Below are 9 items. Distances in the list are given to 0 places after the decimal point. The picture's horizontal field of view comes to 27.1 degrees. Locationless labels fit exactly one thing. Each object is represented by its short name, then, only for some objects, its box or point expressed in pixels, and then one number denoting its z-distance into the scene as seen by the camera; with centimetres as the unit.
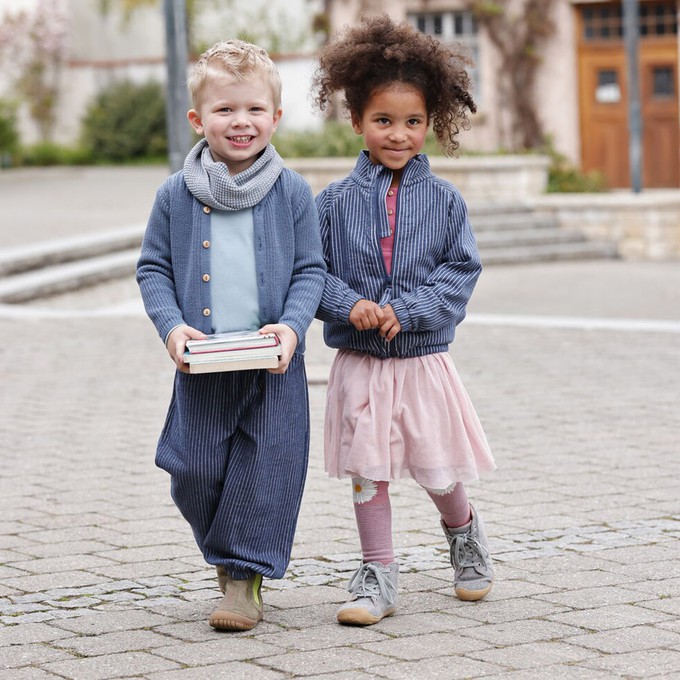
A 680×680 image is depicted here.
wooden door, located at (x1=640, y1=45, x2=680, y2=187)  1928
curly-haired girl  385
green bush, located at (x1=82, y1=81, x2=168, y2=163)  2780
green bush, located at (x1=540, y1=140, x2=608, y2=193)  1653
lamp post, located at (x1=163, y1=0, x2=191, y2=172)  1073
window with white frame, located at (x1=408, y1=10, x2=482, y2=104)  2070
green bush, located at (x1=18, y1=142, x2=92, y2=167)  2697
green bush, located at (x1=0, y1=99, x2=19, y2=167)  2645
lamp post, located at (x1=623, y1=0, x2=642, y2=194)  1481
